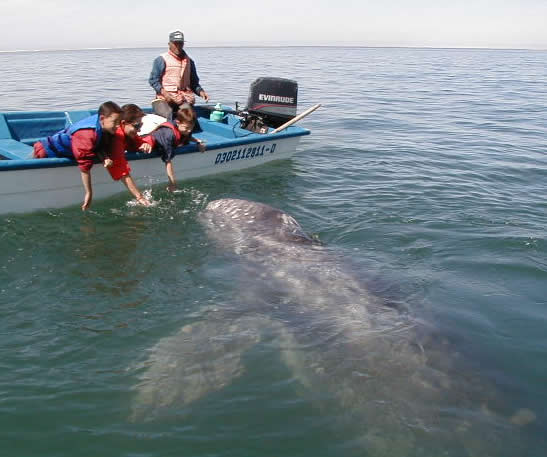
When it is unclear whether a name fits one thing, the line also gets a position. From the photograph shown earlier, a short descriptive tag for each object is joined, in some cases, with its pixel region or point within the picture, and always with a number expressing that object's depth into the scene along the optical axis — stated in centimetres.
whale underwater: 457
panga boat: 920
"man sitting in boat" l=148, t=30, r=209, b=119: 1198
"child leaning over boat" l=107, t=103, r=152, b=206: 922
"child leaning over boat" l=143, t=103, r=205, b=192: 1041
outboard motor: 1405
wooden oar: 1319
